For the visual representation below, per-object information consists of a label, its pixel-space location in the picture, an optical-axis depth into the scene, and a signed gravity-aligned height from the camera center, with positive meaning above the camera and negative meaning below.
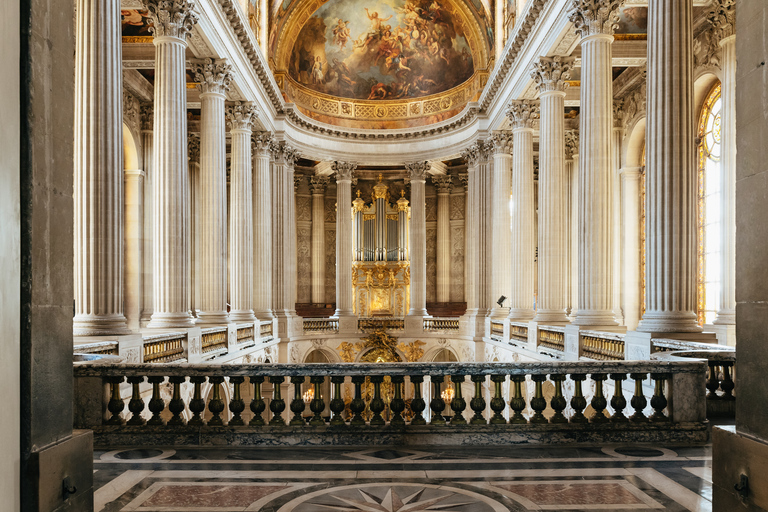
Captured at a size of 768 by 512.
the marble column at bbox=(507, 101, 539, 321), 25.77 +1.86
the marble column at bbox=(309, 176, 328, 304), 40.06 +0.81
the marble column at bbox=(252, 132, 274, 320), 28.56 +1.13
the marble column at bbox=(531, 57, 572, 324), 21.45 +2.19
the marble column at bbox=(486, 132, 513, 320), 29.19 +1.34
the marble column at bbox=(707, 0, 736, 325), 17.27 +2.64
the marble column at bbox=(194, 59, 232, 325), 21.58 +2.37
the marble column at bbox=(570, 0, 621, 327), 16.92 +2.22
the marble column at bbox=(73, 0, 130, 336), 12.28 +1.75
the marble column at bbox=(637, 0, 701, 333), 12.78 +1.67
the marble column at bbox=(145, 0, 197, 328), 17.11 +2.31
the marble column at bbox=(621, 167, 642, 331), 26.52 +0.49
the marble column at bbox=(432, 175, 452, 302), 39.78 +0.94
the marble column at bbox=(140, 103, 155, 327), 26.34 +1.75
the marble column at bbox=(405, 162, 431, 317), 34.47 -0.08
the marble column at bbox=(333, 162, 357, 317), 34.28 +0.05
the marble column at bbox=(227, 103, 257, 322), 25.64 +1.67
